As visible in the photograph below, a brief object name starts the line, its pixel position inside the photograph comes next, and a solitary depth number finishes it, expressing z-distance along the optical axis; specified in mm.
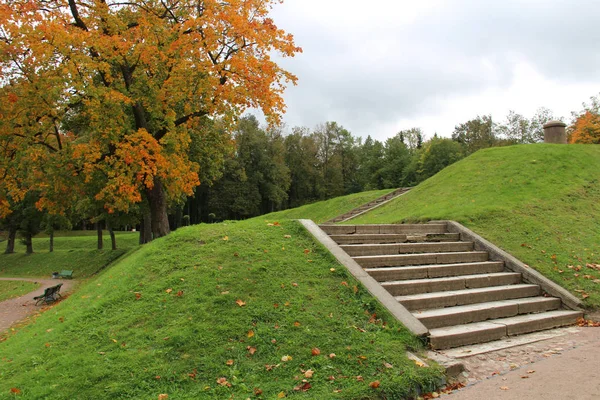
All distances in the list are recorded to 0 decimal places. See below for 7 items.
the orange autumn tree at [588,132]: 21547
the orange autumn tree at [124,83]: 12125
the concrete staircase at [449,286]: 5863
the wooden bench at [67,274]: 20953
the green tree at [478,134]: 49444
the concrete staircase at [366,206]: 22562
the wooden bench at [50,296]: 13594
